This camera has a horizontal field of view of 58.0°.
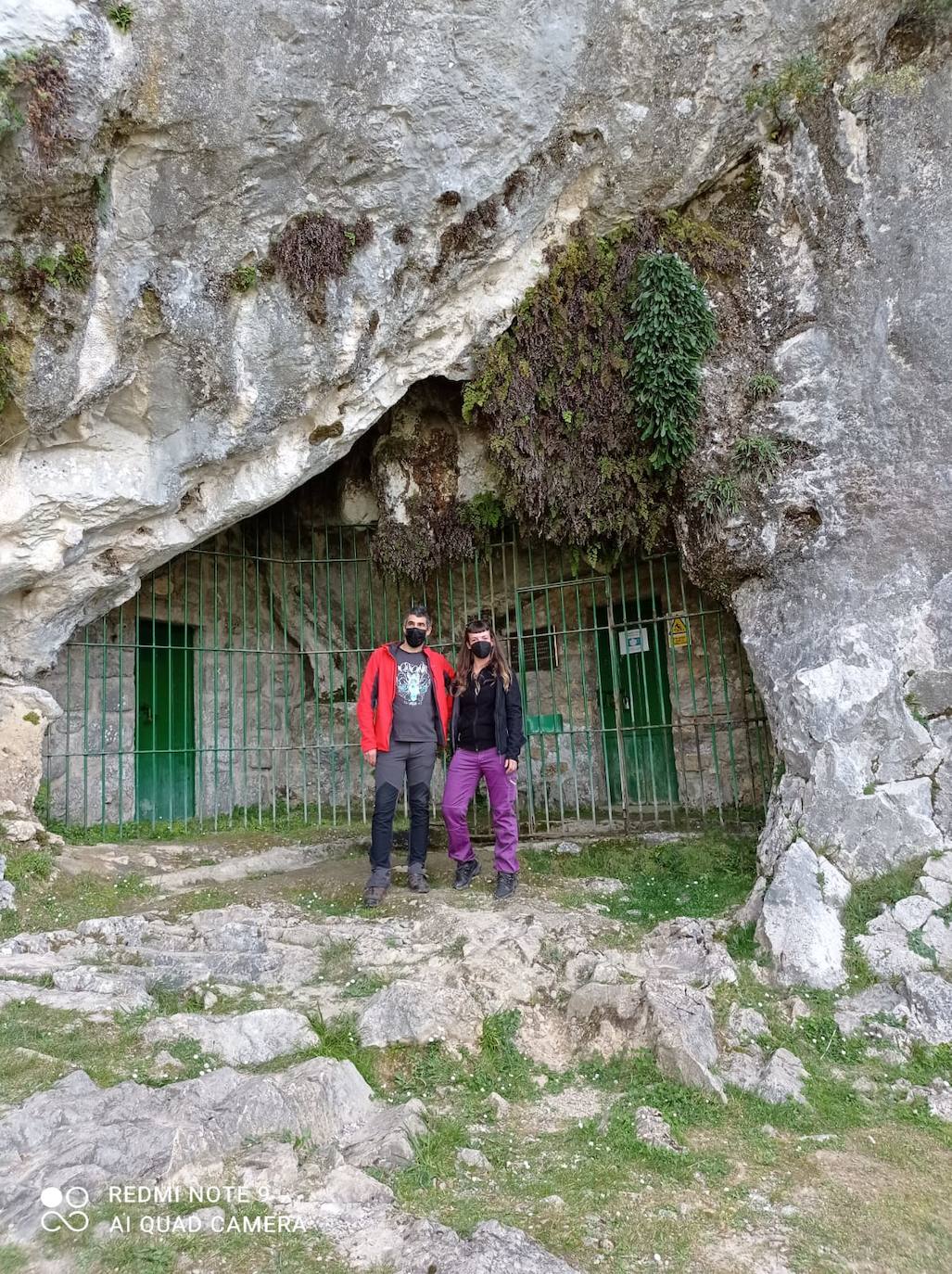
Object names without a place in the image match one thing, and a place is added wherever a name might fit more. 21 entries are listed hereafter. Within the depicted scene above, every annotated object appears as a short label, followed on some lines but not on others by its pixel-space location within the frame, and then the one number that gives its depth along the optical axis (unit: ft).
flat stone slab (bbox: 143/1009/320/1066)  11.48
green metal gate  27.12
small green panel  29.81
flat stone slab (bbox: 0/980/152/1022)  12.39
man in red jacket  18.62
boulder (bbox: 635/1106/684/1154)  9.87
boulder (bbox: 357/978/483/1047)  11.97
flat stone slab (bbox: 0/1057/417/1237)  8.50
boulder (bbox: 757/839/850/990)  14.07
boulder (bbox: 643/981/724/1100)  11.24
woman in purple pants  18.84
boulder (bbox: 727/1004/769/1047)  12.45
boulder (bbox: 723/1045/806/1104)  11.07
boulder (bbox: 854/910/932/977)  13.80
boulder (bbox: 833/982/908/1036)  12.70
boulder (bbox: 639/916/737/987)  14.06
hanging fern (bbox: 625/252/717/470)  22.07
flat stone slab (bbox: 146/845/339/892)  20.89
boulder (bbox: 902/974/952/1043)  12.28
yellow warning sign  27.48
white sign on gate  25.98
